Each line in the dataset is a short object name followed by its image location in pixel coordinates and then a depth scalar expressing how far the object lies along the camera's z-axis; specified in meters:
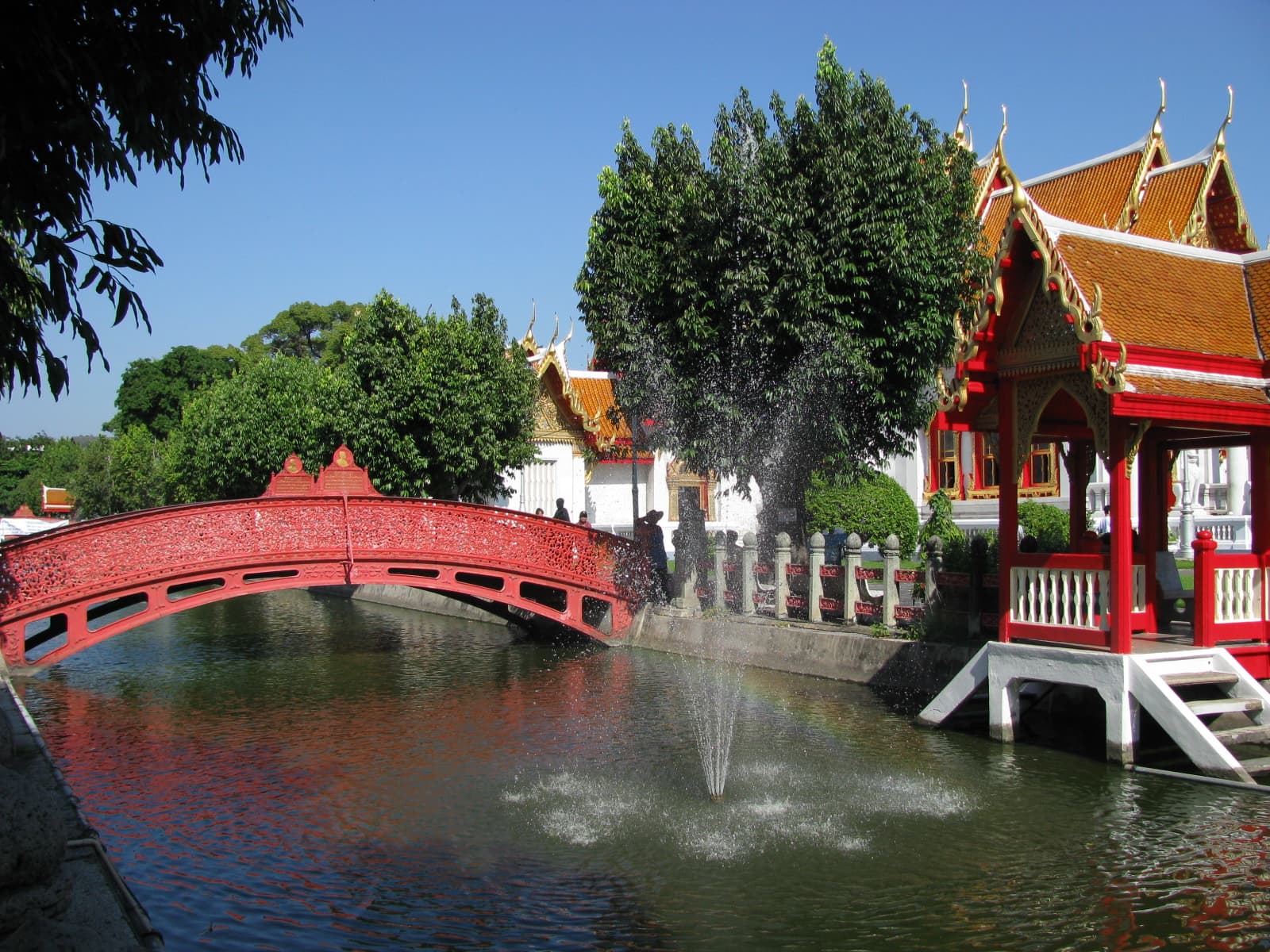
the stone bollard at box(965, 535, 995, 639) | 15.08
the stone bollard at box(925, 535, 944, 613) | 15.82
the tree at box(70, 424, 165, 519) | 52.91
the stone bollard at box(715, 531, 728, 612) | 20.75
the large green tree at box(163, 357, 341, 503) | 34.72
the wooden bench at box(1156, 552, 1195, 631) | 13.41
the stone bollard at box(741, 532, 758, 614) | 19.86
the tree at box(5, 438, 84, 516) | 86.62
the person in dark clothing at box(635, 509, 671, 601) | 22.12
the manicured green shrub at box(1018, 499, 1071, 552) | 26.08
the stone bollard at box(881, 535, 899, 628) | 16.67
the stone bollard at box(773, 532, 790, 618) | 19.12
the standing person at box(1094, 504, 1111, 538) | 27.80
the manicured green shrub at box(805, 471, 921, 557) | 28.53
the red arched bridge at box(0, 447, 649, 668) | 17.92
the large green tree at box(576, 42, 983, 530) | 17.62
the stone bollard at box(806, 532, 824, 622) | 18.42
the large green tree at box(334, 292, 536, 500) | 27.14
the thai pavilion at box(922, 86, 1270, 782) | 11.25
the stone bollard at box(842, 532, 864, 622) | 17.77
